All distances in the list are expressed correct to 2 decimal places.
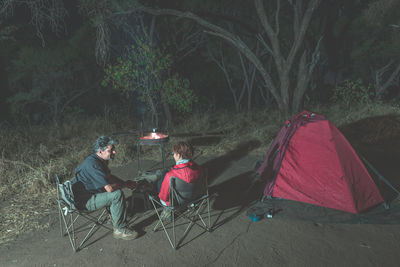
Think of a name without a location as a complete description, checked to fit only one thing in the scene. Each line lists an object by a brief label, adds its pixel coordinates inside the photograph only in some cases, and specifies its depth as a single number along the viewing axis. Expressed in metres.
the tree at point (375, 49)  13.43
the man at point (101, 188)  3.55
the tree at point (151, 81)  10.12
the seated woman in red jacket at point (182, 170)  3.55
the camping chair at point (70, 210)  3.37
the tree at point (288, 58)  10.21
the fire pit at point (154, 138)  5.11
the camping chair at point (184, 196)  3.50
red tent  4.28
